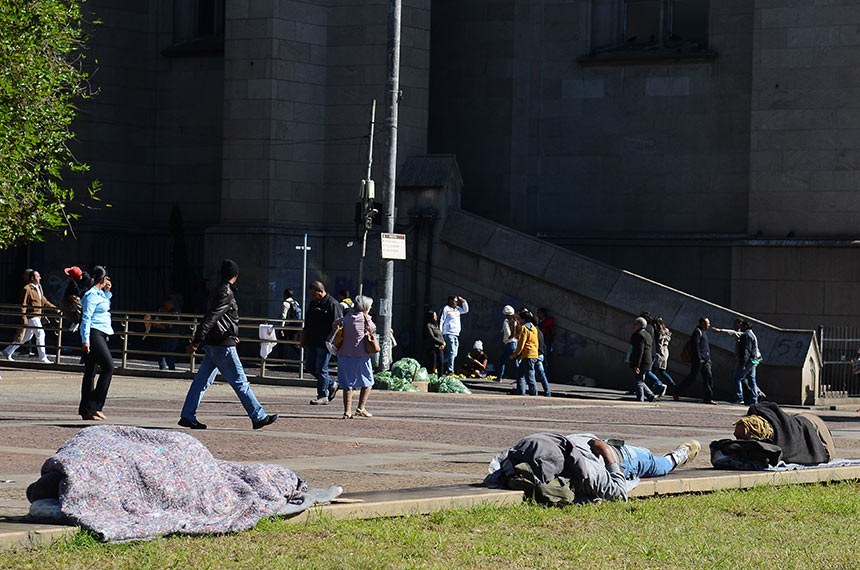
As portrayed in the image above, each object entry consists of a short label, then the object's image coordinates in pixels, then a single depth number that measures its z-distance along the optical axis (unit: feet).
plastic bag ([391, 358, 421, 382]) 84.99
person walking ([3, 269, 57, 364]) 90.02
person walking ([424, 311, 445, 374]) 95.40
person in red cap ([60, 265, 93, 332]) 60.90
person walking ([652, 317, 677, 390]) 90.84
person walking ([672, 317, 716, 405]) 89.04
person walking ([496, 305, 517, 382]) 93.50
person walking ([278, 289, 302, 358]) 97.19
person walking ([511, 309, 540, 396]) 85.61
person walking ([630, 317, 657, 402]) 86.89
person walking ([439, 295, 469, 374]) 96.63
